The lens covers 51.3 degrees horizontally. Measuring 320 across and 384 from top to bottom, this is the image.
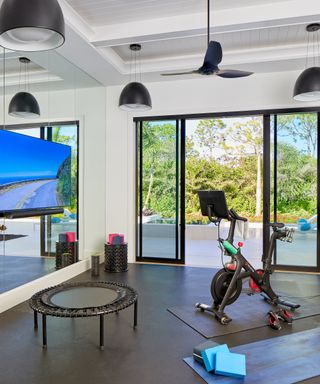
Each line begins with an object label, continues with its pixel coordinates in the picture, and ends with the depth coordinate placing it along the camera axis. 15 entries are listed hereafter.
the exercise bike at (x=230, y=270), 3.53
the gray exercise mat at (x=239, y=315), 3.27
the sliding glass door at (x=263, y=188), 5.59
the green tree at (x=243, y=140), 10.41
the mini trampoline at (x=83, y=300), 2.86
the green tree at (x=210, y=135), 10.81
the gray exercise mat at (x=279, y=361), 2.43
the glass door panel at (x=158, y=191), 6.20
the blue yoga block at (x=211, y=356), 2.52
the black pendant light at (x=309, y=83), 4.29
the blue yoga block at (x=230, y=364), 2.43
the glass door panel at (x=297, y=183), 5.57
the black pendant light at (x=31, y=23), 2.20
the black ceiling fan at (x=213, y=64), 3.28
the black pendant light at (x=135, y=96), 4.88
